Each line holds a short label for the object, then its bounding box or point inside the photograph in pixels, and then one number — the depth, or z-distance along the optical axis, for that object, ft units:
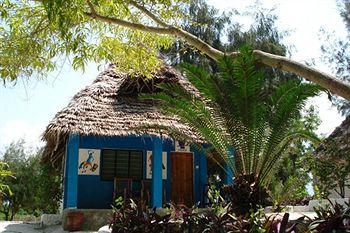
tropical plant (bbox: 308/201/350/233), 15.78
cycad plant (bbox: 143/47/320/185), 23.31
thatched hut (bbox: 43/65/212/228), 41.06
